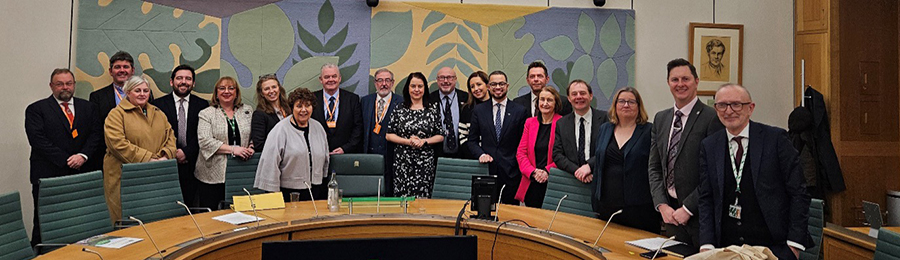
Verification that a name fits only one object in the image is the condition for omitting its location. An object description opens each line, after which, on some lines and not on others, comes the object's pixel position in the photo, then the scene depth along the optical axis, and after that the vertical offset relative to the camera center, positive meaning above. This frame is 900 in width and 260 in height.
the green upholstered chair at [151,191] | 3.54 -0.34
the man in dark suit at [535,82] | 4.92 +0.49
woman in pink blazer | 4.36 -0.05
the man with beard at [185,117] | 4.88 +0.15
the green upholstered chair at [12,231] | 2.55 -0.43
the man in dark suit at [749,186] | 2.43 -0.17
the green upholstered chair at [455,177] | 4.25 -0.26
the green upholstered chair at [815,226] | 2.80 -0.38
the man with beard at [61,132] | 4.45 +0.01
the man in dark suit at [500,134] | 4.62 +0.05
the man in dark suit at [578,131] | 4.01 +0.08
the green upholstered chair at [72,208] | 2.97 -0.39
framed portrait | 6.14 +0.95
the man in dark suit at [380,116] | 5.06 +0.20
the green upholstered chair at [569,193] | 3.70 -0.32
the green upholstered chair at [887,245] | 2.20 -0.36
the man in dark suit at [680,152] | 2.87 -0.04
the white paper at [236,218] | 3.09 -0.43
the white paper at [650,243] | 2.64 -0.45
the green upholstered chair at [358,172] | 4.29 -0.24
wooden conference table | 2.56 -0.45
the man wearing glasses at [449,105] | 4.91 +0.30
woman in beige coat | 4.29 -0.01
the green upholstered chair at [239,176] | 4.22 -0.28
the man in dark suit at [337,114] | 5.14 +0.21
